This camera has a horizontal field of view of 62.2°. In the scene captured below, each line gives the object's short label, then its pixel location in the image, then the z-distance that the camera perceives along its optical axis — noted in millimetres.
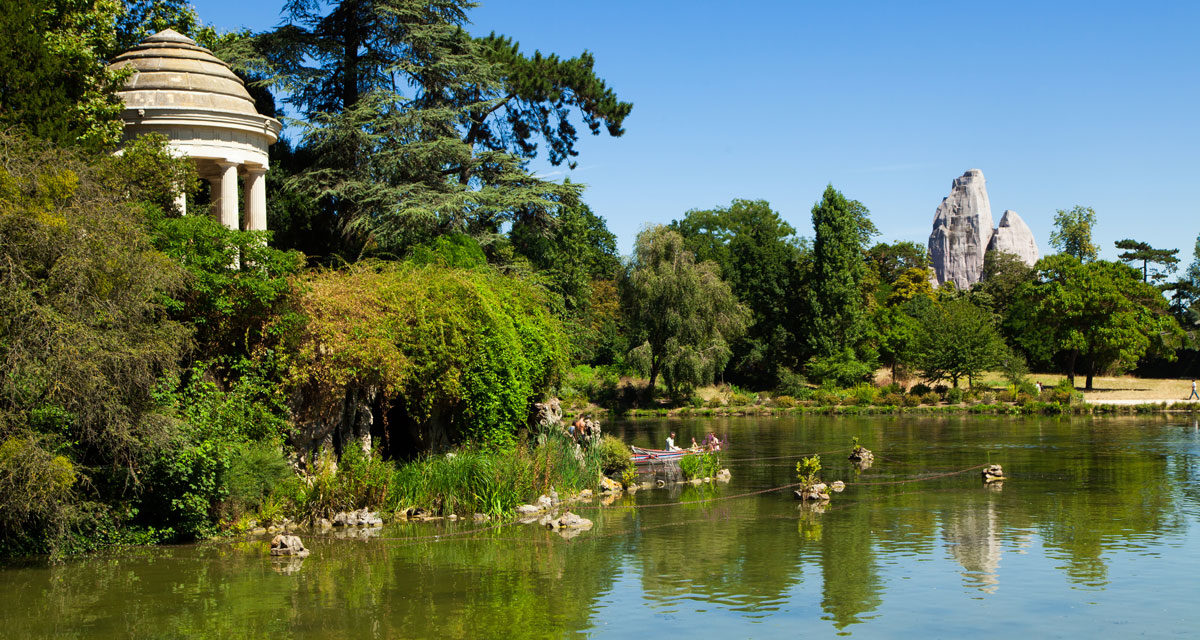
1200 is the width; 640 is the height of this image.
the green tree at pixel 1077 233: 83750
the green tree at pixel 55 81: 17062
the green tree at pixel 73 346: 13648
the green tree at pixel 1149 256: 73500
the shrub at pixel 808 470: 21531
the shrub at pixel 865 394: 52750
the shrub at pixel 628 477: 23689
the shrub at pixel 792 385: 55659
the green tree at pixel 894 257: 82062
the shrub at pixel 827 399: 53469
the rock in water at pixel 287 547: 15672
